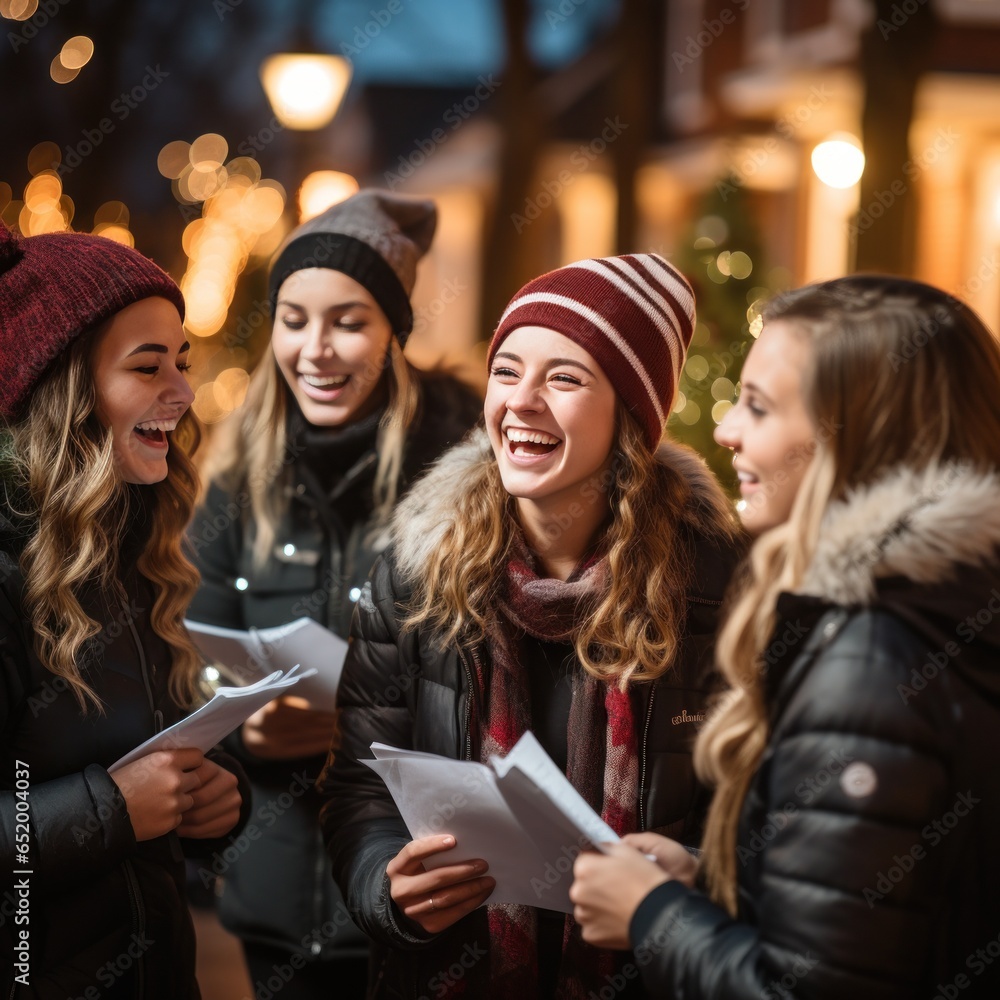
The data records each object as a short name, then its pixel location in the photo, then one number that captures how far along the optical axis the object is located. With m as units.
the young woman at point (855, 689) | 1.56
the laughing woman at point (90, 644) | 2.18
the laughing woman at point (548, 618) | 2.38
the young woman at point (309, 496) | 3.30
